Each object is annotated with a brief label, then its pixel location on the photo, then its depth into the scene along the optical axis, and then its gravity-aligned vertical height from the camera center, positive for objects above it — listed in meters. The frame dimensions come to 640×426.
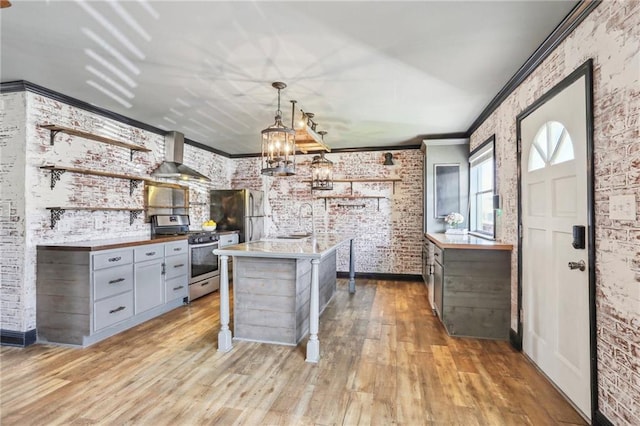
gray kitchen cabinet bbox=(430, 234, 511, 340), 3.25 -0.77
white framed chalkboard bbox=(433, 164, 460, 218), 5.32 +0.41
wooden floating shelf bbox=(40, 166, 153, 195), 3.31 +0.46
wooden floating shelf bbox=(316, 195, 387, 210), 6.12 +0.32
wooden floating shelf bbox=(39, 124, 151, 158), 3.28 +0.86
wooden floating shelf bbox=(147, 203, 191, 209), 4.64 +0.11
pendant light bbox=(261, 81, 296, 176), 2.91 +0.61
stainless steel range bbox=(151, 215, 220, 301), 4.63 -0.55
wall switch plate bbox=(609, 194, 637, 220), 1.61 +0.04
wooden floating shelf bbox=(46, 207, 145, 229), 3.33 +0.04
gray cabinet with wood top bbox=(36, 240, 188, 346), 3.12 -0.78
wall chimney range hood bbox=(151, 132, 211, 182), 4.75 +0.77
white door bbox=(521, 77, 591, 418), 2.05 -0.22
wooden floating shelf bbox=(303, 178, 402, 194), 6.02 +0.64
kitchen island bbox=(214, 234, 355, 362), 3.04 -0.77
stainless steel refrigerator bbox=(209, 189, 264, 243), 5.89 +0.06
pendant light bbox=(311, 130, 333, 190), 4.59 +0.60
